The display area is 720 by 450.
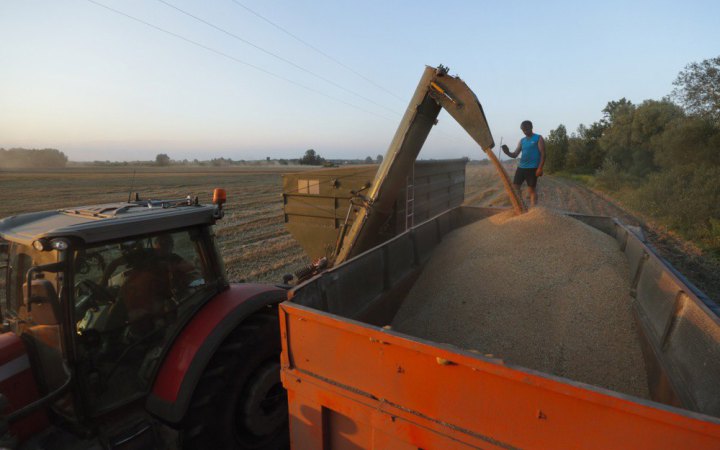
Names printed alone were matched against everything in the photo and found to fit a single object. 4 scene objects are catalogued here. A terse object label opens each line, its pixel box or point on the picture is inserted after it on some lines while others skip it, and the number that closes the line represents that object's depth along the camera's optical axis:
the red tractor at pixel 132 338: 1.82
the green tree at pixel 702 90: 18.92
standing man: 5.21
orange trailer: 1.10
